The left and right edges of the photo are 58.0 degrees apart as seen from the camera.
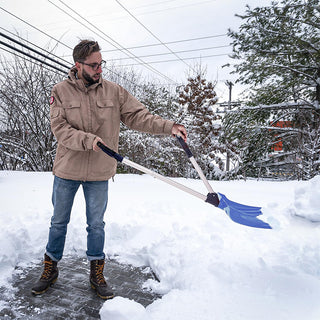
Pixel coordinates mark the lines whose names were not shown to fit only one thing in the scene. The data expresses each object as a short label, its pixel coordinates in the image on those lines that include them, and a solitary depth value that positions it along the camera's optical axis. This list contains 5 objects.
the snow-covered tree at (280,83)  8.26
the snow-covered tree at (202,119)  10.02
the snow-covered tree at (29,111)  8.19
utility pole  10.82
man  2.02
